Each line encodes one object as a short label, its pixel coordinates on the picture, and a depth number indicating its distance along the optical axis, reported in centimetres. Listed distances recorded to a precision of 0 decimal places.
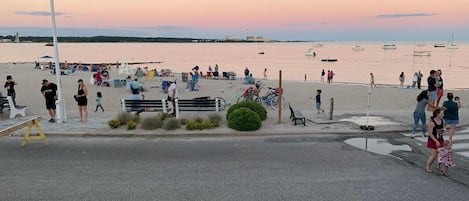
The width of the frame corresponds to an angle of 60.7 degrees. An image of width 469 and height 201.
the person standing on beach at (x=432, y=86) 1388
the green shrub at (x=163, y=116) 1292
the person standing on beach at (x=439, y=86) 1444
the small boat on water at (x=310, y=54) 11014
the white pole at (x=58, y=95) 1298
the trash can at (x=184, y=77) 3152
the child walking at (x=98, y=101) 1680
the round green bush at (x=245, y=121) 1198
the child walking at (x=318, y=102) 1596
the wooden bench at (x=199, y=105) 1512
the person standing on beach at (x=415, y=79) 3036
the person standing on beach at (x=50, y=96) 1348
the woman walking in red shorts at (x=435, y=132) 796
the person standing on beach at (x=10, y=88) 1596
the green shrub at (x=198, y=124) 1220
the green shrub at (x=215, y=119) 1266
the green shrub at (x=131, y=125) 1224
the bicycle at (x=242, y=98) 1715
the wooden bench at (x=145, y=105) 1514
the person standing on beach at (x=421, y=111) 1105
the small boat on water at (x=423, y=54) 10268
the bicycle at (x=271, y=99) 1788
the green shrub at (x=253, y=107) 1318
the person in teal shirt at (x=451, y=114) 1044
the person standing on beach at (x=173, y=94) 1452
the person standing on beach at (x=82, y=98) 1345
